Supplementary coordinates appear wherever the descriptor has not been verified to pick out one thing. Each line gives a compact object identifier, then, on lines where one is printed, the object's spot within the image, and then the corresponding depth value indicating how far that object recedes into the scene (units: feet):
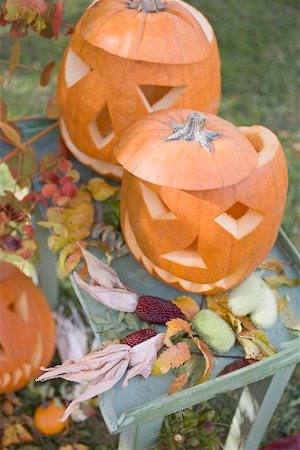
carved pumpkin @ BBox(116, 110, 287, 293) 3.54
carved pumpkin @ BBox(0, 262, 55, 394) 5.03
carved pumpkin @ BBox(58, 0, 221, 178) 4.11
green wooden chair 3.61
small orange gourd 5.63
